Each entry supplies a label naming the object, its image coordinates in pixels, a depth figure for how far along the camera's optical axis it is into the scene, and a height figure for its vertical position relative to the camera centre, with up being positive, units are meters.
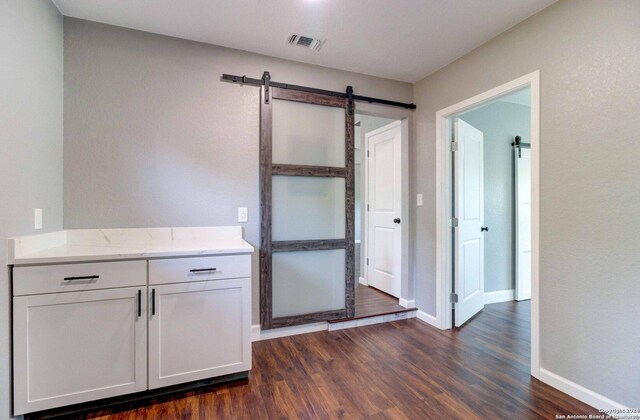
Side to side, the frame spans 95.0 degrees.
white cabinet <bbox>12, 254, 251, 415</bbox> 1.57 -0.68
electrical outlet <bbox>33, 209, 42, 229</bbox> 1.74 -0.05
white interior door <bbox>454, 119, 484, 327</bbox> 2.88 -0.12
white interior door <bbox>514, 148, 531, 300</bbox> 3.72 -0.21
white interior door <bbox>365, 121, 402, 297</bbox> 3.49 +0.02
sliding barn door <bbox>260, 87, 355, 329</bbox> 2.58 +0.02
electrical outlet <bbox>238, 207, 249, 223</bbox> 2.53 -0.04
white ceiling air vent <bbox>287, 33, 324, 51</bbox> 2.34 +1.38
